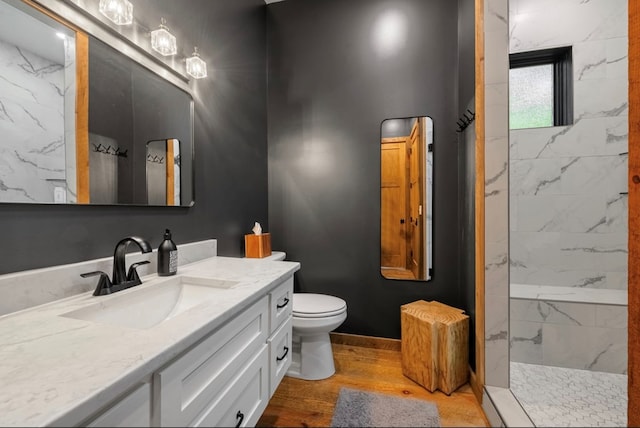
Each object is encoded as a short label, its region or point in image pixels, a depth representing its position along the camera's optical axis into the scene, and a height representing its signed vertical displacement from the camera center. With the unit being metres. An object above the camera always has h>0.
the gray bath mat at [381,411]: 1.34 -1.00
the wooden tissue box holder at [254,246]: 1.89 -0.23
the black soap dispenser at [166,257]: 1.13 -0.18
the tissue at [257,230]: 1.93 -0.12
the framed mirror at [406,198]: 2.03 +0.09
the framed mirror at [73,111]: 0.80 +0.35
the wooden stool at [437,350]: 1.57 -0.80
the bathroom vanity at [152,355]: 0.43 -0.27
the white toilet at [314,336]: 1.63 -0.77
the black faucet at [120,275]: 0.90 -0.21
